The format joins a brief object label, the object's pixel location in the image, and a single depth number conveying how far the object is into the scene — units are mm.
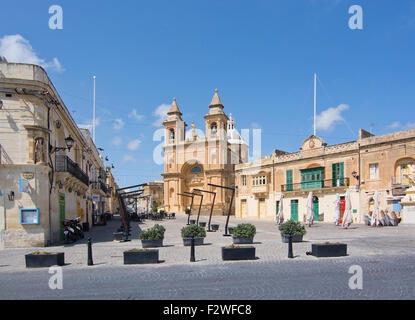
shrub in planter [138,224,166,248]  14203
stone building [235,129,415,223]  28312
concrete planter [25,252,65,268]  10516
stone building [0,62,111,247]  15555
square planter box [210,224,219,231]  24512
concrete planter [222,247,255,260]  11133
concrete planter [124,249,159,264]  10810
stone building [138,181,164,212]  85038
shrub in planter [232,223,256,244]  14766
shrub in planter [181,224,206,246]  14984
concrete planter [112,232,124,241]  18266
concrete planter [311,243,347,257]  11305
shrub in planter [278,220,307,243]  15109
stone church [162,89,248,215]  56656
